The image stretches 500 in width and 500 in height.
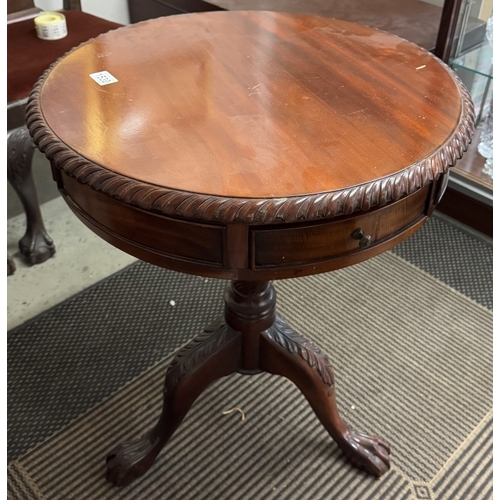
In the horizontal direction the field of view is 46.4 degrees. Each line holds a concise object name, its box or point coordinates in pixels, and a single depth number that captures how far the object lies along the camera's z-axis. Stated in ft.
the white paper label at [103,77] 2.76
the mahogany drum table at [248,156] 2.13
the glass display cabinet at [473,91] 4.73
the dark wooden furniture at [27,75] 4.15
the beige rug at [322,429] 3.37
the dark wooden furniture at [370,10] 5.36
